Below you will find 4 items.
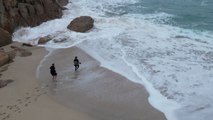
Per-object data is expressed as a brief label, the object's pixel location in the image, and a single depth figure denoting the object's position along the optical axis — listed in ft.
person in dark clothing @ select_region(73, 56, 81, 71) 58.97
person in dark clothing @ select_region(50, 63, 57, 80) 55.16
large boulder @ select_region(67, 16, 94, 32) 81.97
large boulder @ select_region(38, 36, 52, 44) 75.82
